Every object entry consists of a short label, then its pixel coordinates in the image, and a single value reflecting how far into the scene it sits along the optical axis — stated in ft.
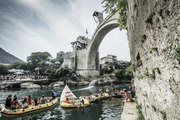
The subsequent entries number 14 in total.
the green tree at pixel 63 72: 81.20
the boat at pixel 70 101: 28.31
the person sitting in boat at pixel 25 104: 26.85
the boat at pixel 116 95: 36.32
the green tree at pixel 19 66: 100.40
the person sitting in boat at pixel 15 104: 26.10
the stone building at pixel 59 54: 139.57
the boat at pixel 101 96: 34.63
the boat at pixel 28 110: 24.36
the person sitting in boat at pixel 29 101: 28.88
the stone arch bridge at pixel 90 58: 80.59
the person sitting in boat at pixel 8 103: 26.55
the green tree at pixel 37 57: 116.18
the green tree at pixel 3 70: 89.76
